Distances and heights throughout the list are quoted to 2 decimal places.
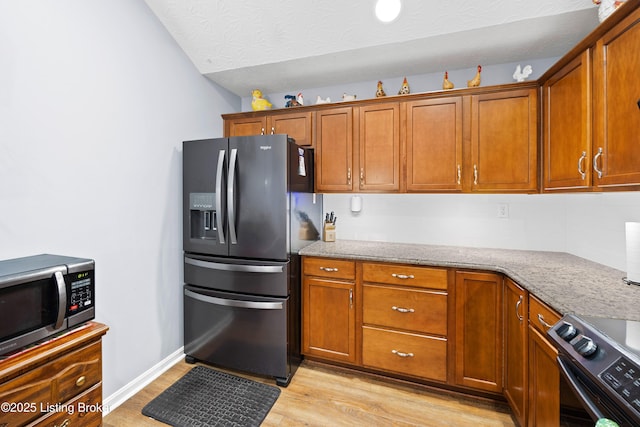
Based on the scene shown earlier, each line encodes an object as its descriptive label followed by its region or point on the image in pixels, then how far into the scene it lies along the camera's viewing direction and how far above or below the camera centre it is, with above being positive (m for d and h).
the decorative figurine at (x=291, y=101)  2.64 +1.06
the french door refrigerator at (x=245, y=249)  2.04 -0.27
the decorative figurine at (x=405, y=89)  2.32 +1.03
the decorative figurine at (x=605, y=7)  1.41 +1.06
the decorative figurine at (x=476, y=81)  2.14 +1.02
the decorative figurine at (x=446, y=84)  2.21 +1.02
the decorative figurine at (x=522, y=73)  2.09 +1.05
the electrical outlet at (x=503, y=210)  2.31 +0.03
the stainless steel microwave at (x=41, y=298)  1.05 -0.35
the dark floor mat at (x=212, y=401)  1.70 -1.24
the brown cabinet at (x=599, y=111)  1.20 +0.52
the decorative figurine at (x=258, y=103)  2.71 +1.07
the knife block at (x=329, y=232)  2.63 -0.18
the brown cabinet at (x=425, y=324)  1.67 -0.76
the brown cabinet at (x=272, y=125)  2.53 +0.84
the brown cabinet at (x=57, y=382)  1.02 -0.67
